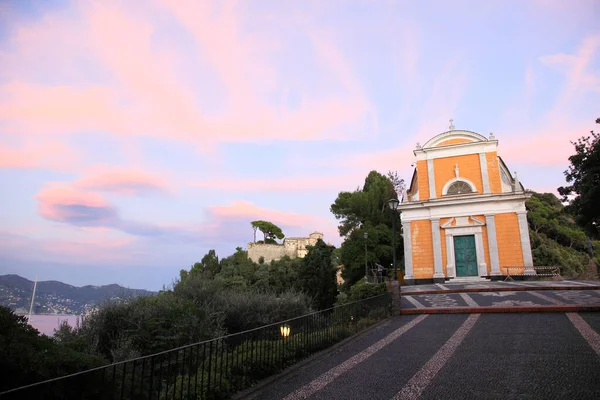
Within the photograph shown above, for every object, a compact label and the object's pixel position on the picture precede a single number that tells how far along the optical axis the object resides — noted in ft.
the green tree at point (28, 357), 10.71
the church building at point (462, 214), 75.05
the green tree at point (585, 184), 42.88
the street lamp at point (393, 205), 49.07
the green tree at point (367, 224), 107.24
